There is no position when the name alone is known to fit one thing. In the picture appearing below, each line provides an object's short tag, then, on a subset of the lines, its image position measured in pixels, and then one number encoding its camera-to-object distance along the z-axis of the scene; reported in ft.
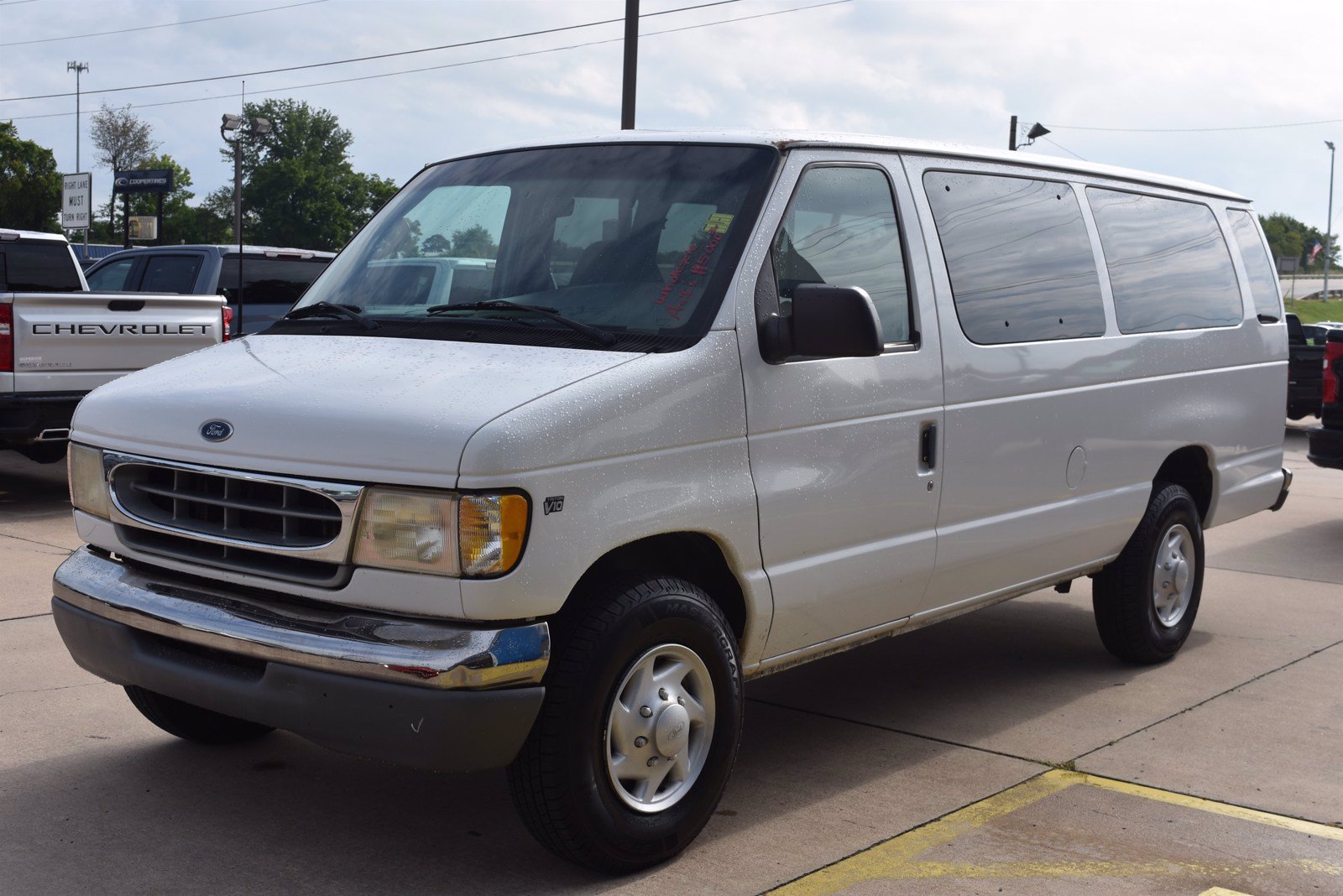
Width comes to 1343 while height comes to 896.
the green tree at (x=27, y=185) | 195.11
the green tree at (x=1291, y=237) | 330.75
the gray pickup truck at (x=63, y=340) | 32.48
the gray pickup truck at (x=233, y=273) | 42.42
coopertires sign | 88.43
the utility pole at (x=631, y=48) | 65.26
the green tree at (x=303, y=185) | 361.92
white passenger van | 11.48
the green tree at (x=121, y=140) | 299.99
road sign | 95.45
